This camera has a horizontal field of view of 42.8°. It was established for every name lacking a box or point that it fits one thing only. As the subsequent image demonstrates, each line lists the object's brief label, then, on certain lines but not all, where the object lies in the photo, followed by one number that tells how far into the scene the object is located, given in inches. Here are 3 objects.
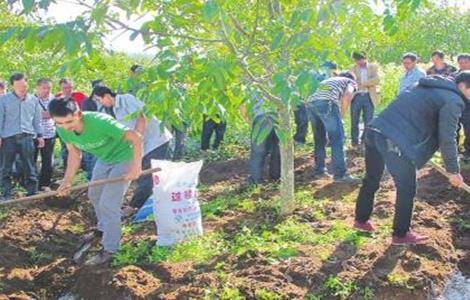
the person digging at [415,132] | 164.7
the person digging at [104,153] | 174.2
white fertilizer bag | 191.3
